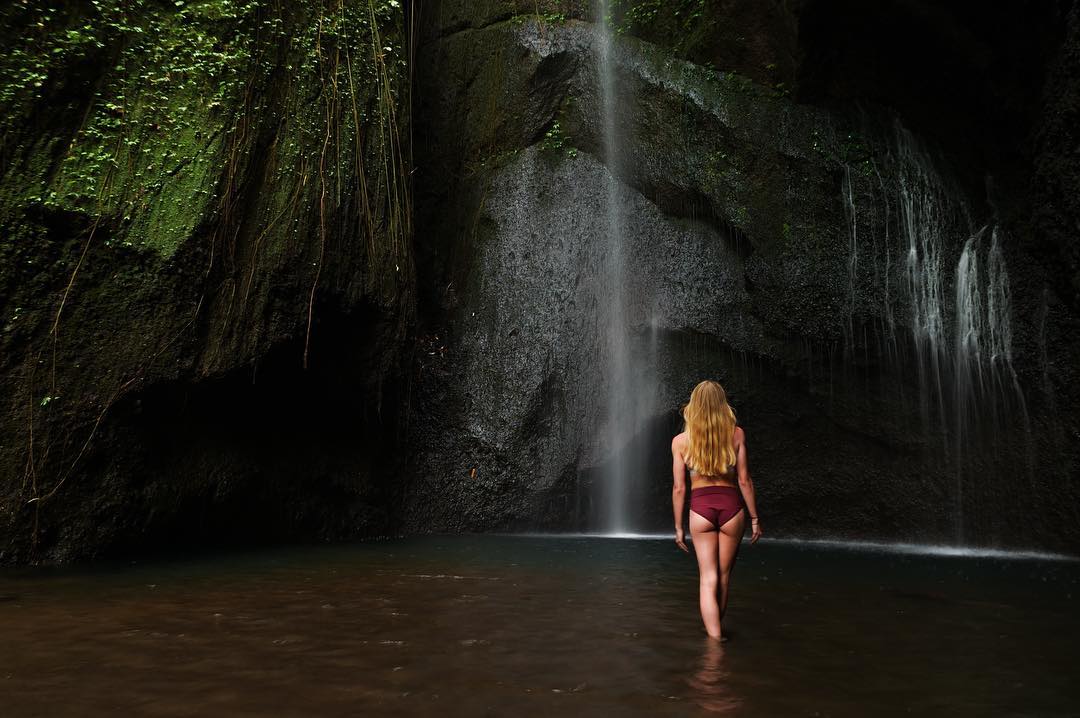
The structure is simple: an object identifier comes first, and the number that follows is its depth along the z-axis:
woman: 4.66
